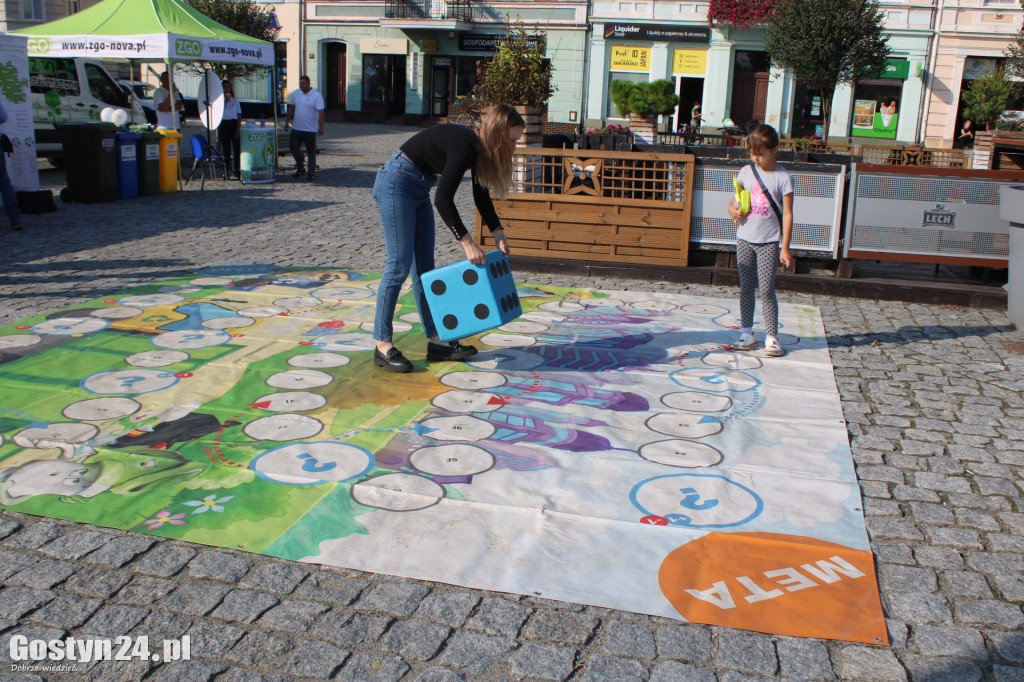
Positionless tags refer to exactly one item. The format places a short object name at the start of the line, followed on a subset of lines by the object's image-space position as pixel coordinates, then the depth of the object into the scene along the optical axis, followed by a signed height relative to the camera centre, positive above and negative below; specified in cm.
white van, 1553 +105
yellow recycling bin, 1355 -11
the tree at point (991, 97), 2430 +260
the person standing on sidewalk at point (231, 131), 1555 +50
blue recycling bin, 1272 -17
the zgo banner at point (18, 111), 1102 +49
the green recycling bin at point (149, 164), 1318 -14
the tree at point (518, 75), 1317 +144
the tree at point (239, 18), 3019 +499
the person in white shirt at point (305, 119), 1462 +71
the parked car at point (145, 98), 1923 +140
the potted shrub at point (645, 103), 1543 +130
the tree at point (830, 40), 2036 +337
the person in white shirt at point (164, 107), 1484 +85
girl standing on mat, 560 -30
